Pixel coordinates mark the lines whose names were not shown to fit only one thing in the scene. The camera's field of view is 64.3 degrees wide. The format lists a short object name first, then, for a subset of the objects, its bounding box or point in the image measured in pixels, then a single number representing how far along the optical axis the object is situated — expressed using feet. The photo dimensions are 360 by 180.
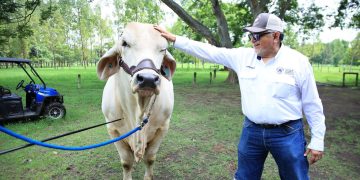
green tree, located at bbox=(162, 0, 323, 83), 47.96
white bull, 7.98
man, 8.28
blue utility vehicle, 23.17
